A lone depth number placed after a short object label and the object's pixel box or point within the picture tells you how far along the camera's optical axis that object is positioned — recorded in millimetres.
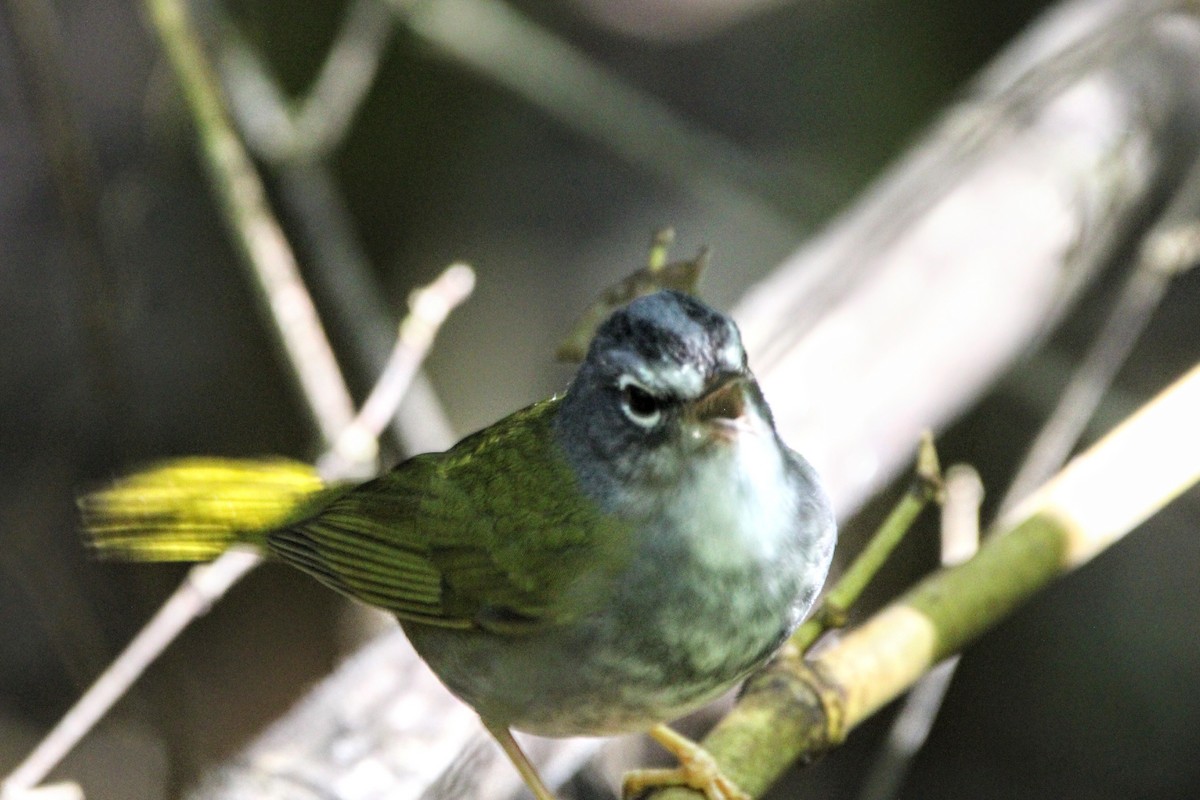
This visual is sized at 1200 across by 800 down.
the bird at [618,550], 4270
